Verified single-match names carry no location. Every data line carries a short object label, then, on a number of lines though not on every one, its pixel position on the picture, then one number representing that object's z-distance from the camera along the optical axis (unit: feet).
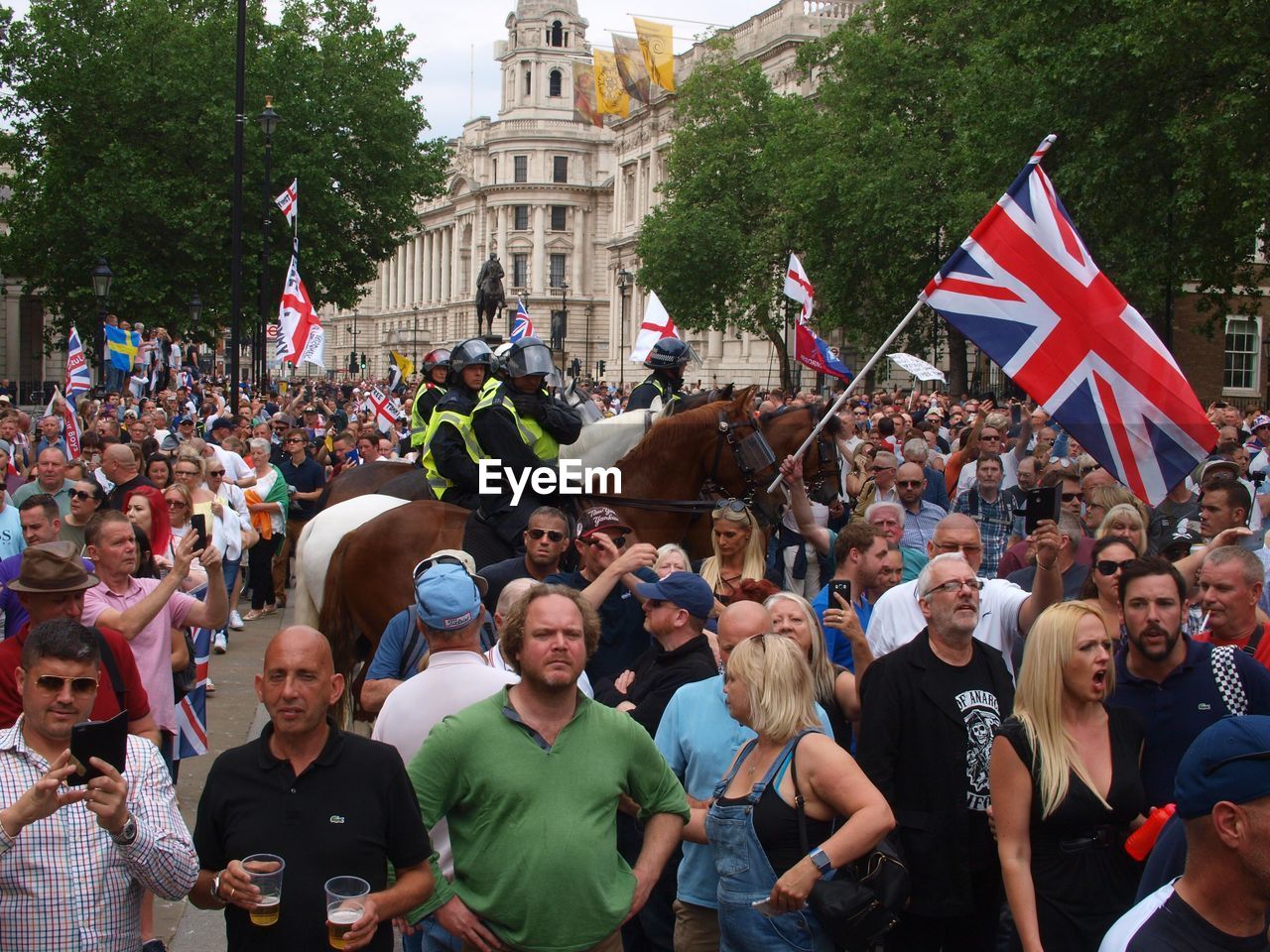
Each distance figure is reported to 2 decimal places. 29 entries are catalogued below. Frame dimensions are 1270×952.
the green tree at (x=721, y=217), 183.32
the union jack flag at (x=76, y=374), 74.08
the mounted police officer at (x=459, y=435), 27.78
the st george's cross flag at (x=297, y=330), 76.59
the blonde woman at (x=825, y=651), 17.19
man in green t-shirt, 13.28
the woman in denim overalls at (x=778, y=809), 13.87
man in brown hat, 15.88
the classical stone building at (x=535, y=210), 394.11
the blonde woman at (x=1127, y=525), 23.11
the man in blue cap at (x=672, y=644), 17.70
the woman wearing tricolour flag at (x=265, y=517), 45.60
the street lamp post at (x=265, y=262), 89.04
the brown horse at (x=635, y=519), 27.25
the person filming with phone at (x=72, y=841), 12.57
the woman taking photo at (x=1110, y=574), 19.66
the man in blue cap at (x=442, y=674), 15.37
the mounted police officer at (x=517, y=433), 26.35
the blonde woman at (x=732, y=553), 24.54
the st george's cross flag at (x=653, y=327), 63.57
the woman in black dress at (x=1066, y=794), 14.44
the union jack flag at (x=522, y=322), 66.64
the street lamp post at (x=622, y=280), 216.54
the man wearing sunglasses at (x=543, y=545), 21.81
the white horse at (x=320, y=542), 29.78
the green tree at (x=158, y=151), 143.64
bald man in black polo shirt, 12.45
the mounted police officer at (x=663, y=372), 38.37
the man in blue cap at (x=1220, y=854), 9.11
